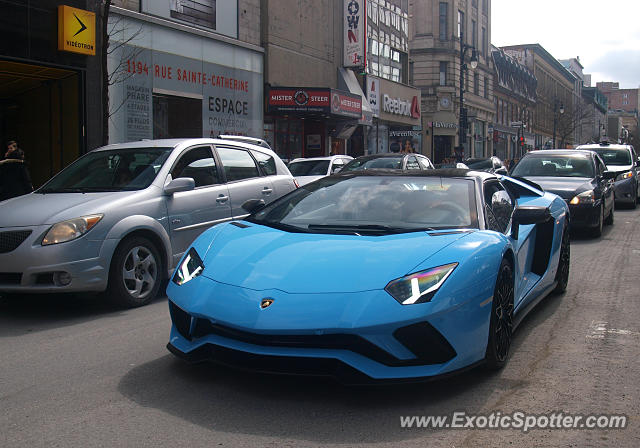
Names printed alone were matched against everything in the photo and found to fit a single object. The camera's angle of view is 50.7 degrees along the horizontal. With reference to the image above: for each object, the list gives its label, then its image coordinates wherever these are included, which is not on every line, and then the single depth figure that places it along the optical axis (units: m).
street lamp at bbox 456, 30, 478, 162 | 30.78
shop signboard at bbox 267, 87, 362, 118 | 22.94
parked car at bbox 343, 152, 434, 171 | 14.80
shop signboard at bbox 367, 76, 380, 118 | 30.80
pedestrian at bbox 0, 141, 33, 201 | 10.97
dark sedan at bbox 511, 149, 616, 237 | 11.20
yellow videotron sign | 14.46
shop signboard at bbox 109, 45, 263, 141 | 16.75
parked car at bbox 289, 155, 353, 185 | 15.46
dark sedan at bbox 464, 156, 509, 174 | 25.50
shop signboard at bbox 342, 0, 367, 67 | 28.39
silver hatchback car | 5.87
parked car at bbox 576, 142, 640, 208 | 17.95
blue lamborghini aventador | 3.40
